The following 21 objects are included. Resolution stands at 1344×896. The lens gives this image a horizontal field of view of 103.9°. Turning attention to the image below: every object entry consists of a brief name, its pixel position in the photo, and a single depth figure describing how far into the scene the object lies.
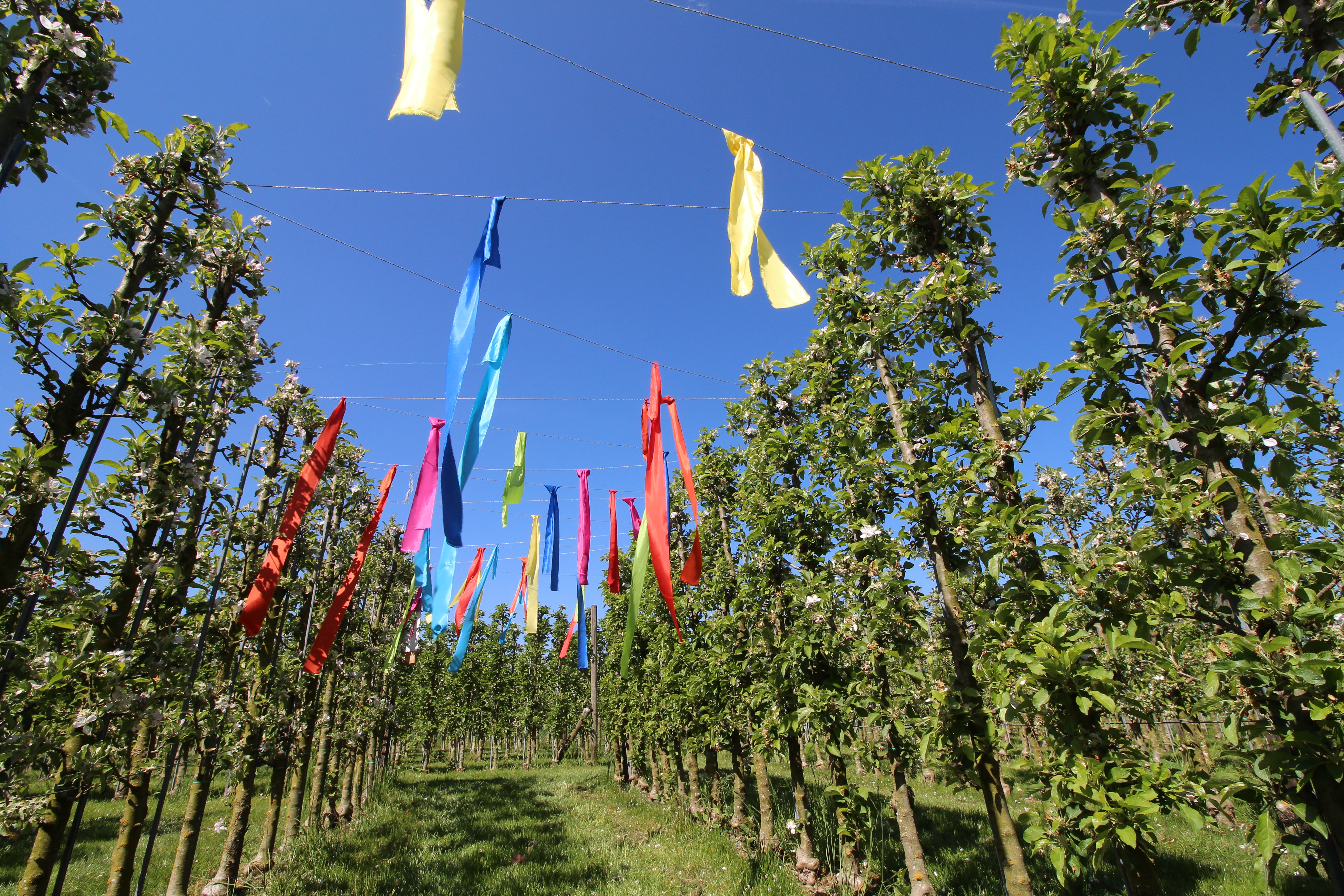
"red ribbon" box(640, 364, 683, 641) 6.41
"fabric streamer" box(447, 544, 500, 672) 10.63
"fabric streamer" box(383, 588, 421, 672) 14.02
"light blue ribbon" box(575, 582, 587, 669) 13.65
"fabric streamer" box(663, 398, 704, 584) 7.07
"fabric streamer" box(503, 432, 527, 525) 8.47
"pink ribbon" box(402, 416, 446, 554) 6.99
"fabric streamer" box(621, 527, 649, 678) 6.29
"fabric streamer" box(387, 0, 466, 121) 3.58
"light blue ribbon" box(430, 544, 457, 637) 9.11
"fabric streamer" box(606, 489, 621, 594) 9.50
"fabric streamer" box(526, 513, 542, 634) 14.95
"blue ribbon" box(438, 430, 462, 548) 5.11
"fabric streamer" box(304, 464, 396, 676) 7.61
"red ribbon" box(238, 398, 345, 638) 5.57
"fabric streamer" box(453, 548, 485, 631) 15.89
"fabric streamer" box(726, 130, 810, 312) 4.83
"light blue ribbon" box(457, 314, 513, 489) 5.30
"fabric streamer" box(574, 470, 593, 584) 12.55
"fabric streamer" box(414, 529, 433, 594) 12.05
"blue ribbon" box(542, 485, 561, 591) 14.84
